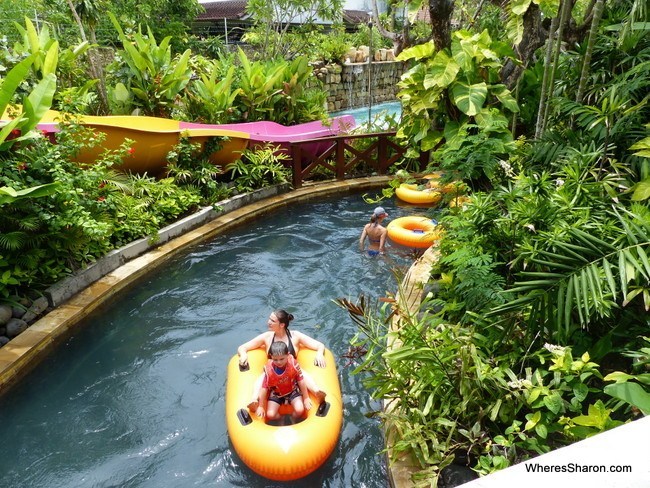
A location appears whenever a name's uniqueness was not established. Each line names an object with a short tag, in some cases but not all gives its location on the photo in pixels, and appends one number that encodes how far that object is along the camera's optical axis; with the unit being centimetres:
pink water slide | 944
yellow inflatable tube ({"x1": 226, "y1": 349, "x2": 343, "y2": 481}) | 304
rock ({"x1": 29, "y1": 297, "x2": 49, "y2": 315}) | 483
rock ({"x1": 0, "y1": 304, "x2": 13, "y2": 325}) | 452
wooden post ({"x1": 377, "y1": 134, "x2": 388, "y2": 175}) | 1031
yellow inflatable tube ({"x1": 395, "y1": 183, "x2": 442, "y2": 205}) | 880
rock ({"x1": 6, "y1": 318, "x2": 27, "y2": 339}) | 455
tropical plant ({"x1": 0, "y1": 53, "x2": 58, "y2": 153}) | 455
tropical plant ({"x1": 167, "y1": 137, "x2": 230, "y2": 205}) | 765
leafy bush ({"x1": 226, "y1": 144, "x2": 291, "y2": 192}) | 861
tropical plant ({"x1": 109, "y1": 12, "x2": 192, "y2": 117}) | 832
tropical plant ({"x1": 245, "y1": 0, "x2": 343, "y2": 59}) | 1360
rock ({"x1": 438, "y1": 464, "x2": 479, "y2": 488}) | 262
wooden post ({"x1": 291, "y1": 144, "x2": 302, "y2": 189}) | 922
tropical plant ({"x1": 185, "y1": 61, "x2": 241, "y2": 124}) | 925
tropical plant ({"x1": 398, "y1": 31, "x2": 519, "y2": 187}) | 706
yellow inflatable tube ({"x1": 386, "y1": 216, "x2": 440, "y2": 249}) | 654
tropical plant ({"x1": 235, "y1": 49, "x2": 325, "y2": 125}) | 1013
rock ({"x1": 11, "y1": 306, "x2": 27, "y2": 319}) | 469
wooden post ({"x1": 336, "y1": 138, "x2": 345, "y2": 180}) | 990
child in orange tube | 349
